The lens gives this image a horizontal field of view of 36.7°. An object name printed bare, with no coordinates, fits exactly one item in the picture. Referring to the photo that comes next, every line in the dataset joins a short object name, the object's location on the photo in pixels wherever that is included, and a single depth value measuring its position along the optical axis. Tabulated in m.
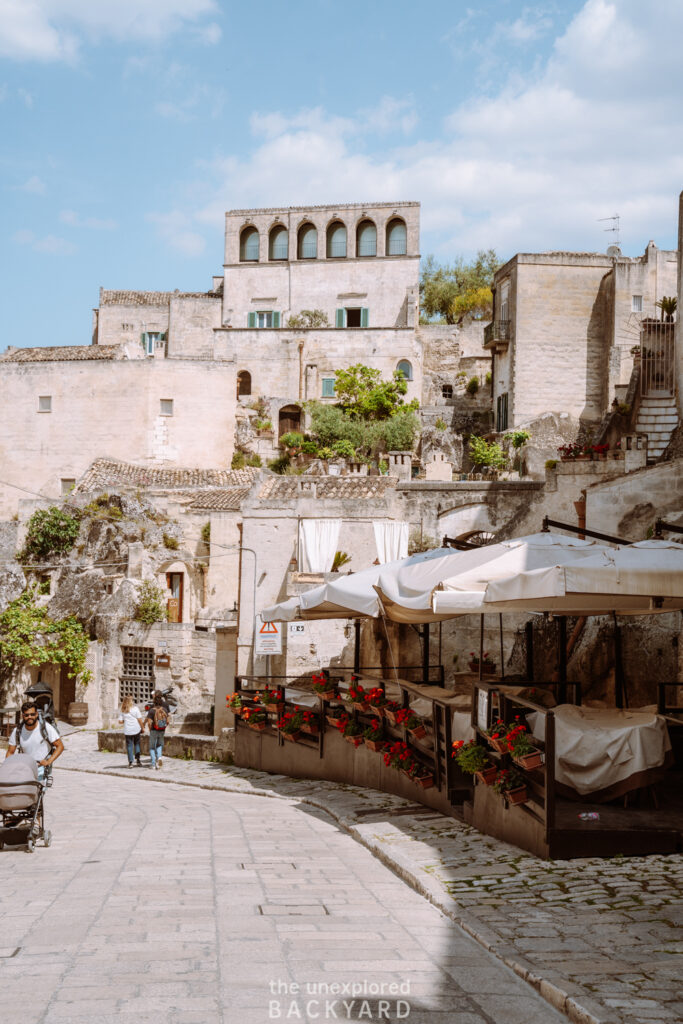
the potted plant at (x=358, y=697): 13.42
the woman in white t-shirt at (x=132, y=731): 21.31
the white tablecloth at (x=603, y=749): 9.06
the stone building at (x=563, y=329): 42.66
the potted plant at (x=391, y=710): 12.45
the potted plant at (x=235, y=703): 18.31
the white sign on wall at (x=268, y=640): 20.14
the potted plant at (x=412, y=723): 11.80
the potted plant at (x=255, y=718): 17.70
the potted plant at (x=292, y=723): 16.22
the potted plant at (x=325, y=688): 15.08
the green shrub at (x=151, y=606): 32.09
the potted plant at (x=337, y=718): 14.20
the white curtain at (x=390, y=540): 24.67
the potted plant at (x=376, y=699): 12.98
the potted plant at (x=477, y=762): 9.27
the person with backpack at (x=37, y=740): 11.14
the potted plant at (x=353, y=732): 13.92
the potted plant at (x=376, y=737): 13.18
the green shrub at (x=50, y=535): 37.47
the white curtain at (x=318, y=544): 23.67
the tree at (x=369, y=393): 48.00
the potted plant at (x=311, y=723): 15.98
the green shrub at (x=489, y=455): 40.19
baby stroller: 10.36
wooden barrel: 31.05
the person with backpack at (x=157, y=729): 20.33
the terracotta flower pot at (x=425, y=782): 11.53
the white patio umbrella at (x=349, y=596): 13.36
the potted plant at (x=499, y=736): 8.91
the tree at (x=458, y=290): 61.66
